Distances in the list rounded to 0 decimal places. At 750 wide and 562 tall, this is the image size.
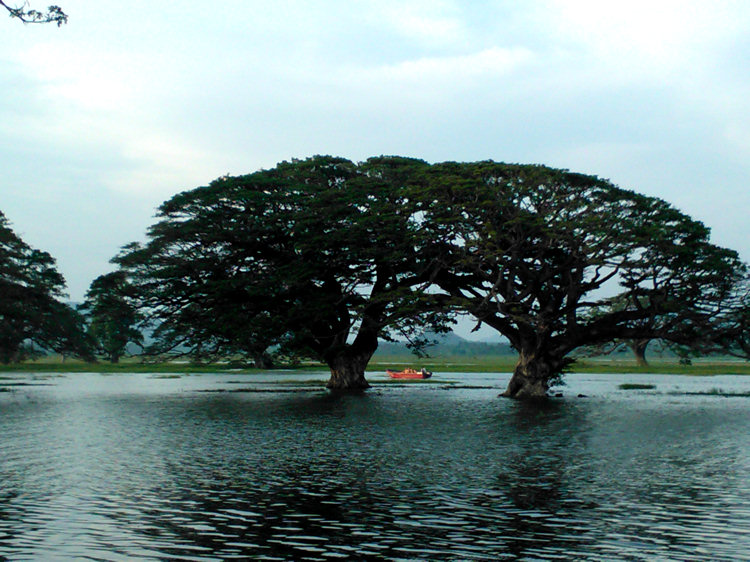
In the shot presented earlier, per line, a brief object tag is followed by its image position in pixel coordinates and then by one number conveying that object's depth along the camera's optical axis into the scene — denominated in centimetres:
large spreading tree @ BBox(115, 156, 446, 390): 6288
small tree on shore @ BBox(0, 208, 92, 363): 6794
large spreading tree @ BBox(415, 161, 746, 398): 5319
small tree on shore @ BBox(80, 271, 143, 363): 6844
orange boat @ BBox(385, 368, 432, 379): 10186
